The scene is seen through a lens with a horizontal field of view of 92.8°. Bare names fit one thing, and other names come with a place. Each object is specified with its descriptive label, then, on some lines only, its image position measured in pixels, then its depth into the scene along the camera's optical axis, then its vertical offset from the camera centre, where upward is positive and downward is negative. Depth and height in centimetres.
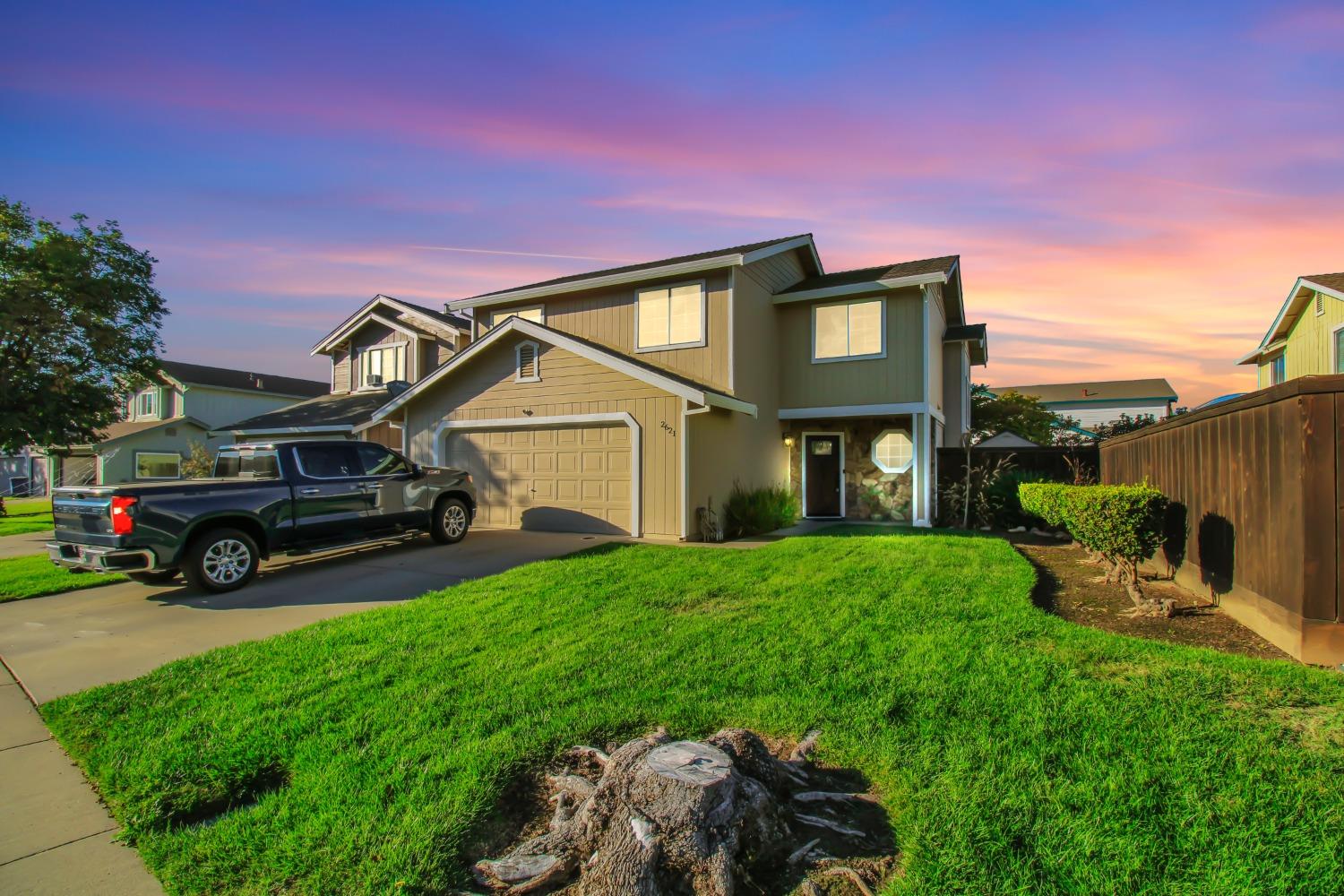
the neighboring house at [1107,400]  4538 +455
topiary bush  608 -59
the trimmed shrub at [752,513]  1205 -94
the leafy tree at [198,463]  2117 +3
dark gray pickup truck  694 -61
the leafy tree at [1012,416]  2484 +191
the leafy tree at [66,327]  1864 +421
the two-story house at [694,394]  1141 +138
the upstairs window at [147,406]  2769 +256
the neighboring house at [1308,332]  1526 +354
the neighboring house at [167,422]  2569 +177
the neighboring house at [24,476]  3281 -59
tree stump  231 -142
